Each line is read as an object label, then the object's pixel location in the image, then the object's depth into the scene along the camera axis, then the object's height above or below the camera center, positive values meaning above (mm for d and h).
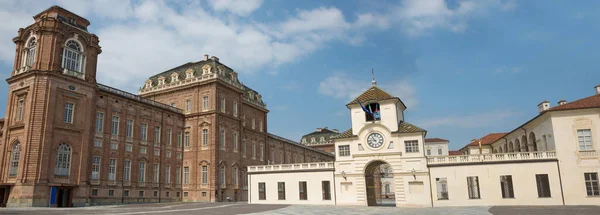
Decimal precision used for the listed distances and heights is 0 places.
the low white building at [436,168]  33219 +1179
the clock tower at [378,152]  36219 +2718
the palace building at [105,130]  35094 +5975
